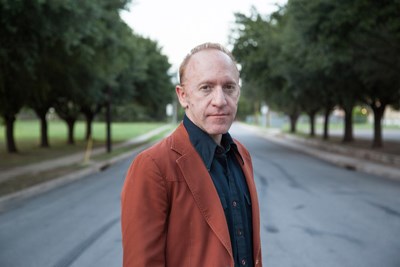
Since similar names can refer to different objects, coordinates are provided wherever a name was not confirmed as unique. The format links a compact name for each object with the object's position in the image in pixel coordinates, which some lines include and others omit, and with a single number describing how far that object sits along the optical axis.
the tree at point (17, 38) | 9.79
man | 1.75
